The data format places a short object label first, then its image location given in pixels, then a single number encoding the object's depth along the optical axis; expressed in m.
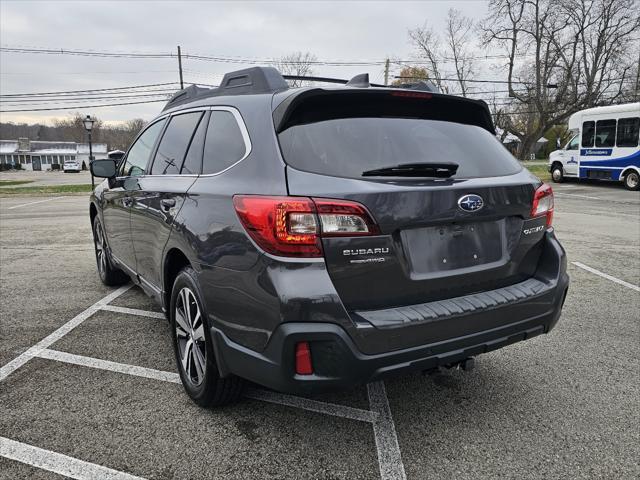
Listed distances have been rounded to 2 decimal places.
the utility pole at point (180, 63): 38.23
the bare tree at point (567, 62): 38.12
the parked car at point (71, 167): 63.16
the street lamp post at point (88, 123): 22.27
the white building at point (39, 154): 96.50
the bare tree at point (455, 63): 47.59
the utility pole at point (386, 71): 42.31
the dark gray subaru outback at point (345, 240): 2.03
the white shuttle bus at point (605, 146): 18.17
